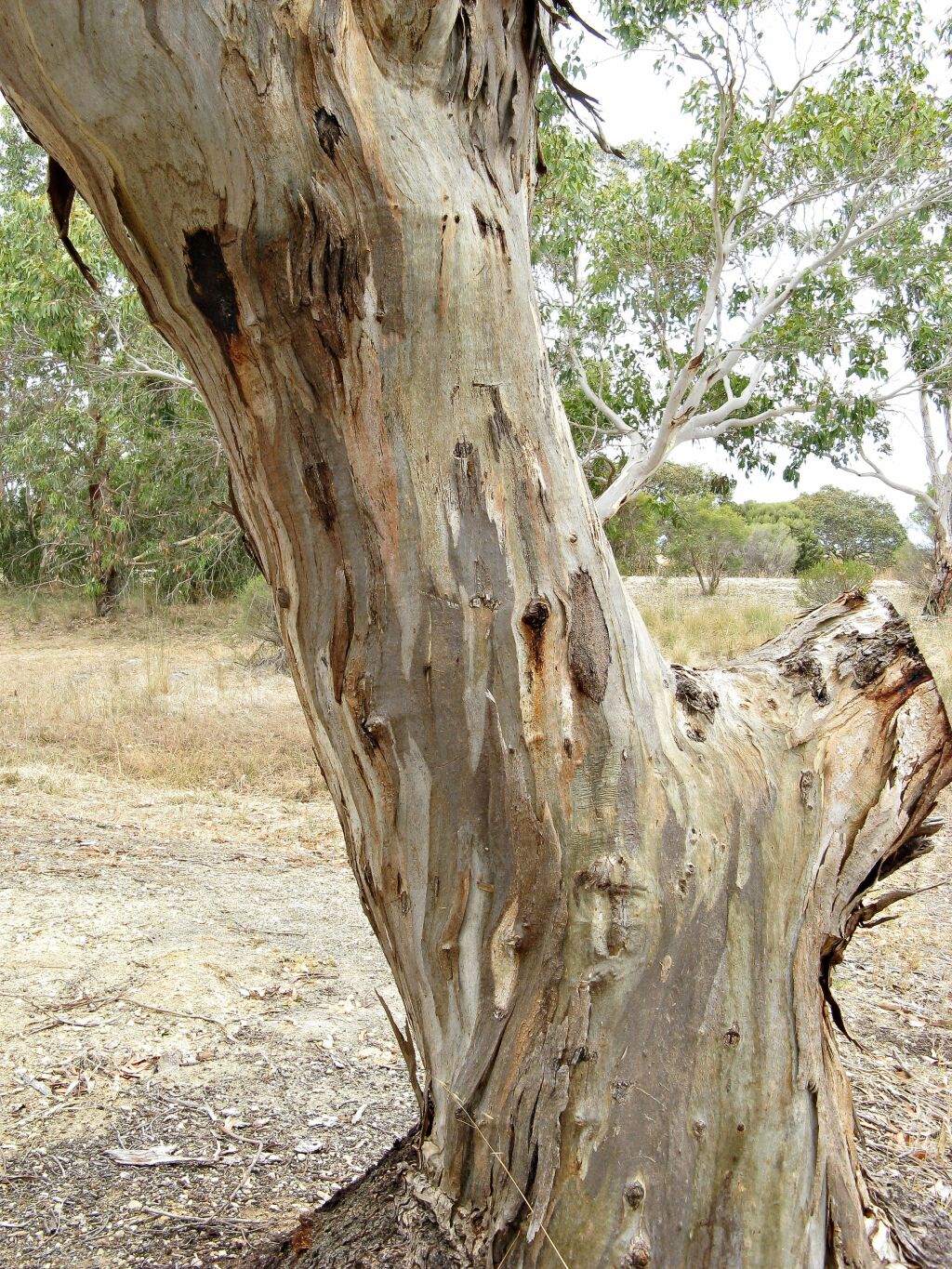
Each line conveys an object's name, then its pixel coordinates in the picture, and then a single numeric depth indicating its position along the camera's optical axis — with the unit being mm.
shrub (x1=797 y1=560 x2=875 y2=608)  12641
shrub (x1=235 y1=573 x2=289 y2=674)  9930
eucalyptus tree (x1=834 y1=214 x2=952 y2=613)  10320
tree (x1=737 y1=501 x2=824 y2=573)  23812
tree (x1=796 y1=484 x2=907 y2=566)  27094
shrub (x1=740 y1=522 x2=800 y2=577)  21453
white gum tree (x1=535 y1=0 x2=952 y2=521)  8992
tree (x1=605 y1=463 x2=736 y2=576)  12594
